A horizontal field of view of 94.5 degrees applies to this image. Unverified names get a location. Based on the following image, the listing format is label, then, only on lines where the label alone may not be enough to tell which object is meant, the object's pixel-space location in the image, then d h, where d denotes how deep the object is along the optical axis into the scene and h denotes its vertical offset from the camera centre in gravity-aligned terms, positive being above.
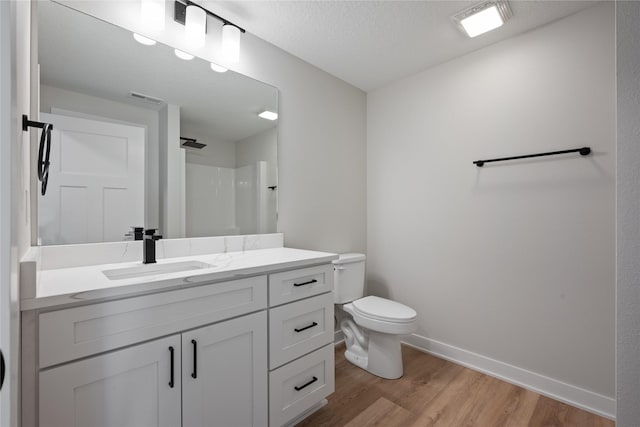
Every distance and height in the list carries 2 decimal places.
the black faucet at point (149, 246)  1.37 -0.15
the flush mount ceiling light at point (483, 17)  1.65 +1.15
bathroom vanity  0.83 -0.46
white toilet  1.89 -0.71
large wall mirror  1.27 +0.40
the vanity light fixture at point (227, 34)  1.58 +1.04
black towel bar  1.67 +0.36
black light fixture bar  1.56 +1.08
